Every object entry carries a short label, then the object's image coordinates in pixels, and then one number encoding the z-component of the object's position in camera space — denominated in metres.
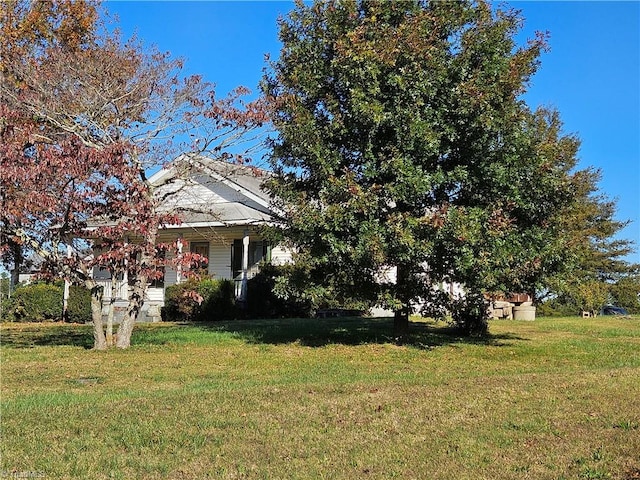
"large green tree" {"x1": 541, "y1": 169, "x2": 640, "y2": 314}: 12.23
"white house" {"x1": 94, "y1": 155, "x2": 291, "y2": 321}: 21.40
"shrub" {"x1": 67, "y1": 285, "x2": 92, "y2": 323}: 20.92
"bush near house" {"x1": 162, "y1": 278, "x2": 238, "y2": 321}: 20.78
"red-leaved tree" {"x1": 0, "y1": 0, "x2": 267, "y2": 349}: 10.71
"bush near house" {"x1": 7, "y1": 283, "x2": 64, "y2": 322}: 21.80
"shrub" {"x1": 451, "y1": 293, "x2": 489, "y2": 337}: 12.13
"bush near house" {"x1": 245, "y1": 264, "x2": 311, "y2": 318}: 21.39
